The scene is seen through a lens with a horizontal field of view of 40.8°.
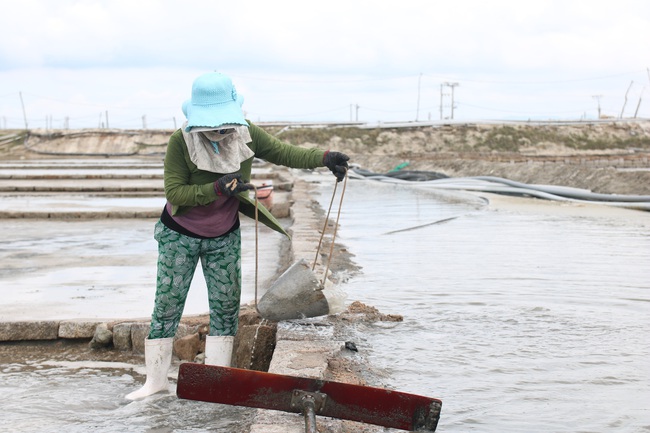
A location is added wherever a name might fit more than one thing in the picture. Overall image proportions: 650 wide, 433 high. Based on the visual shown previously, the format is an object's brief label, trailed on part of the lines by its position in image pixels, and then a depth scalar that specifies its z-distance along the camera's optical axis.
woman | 4.25
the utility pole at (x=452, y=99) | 79.53
